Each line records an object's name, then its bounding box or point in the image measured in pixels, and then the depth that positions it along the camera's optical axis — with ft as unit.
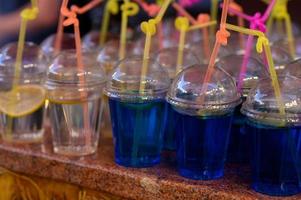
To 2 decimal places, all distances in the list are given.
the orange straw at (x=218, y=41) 3.71
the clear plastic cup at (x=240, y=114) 4.12
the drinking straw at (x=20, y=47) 4.51
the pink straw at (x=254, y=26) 3.95
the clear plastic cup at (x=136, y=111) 4.03
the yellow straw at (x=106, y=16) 5.21
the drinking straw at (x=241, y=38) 5.13
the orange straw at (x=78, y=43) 4.25
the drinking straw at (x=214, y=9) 5.38
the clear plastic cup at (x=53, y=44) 5.42
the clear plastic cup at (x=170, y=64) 4.42
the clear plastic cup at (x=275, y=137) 3.58
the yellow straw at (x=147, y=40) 3.97
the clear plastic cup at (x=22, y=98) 4.67
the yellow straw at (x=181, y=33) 4.38
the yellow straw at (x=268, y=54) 3.60
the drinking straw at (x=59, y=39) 4.92
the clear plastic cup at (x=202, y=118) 3.77
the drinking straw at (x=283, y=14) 4.64
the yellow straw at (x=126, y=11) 4.55
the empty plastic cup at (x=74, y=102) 4.35
